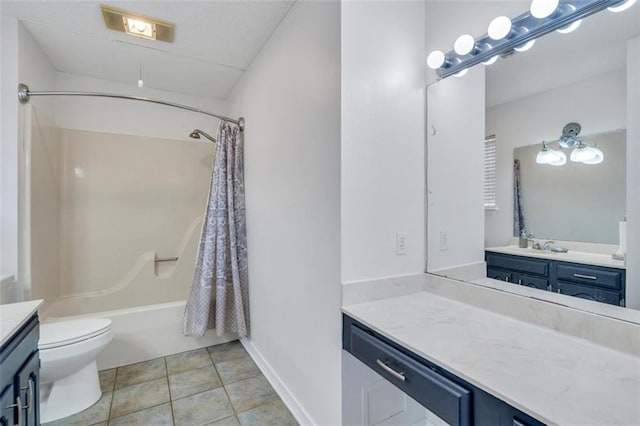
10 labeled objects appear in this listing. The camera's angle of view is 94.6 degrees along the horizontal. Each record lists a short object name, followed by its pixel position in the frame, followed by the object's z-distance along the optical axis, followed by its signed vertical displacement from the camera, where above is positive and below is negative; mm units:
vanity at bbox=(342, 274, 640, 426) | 673 -424
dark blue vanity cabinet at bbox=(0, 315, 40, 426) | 935 -588
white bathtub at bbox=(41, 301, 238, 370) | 2205 -961
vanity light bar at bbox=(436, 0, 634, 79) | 991 +681
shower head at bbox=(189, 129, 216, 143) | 2638 +716
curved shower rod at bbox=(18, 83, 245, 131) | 1806 +750
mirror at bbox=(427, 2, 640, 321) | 964 +247
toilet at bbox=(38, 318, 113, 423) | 1604 -863
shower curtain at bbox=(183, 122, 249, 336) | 2320 -361
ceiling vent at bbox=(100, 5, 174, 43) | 1731 +1173
